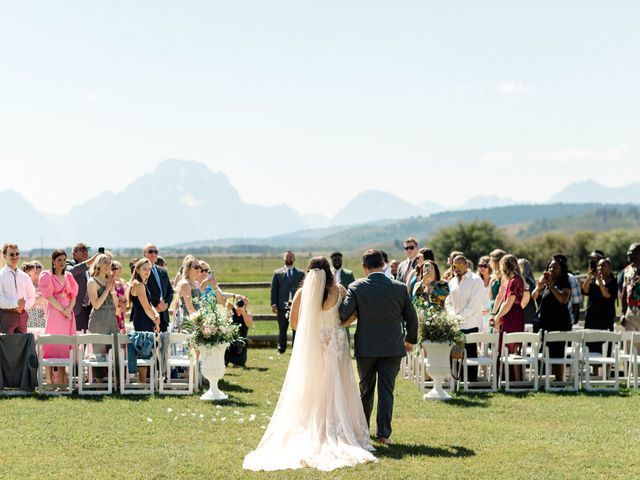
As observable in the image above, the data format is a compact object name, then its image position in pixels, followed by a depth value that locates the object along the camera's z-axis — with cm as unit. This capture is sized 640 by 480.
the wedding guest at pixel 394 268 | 1783
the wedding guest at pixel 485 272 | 1475
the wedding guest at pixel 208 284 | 1452
